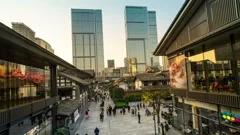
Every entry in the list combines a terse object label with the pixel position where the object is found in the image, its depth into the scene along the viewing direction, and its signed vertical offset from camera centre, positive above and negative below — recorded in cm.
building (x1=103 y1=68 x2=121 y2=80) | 18975 +166
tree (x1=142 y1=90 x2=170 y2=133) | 2442 -225
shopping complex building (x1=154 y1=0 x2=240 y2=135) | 1130 +67
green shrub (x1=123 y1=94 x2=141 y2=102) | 5028 -471
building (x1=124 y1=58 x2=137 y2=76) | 19300 +1097
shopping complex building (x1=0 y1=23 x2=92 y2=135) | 1037 -38
